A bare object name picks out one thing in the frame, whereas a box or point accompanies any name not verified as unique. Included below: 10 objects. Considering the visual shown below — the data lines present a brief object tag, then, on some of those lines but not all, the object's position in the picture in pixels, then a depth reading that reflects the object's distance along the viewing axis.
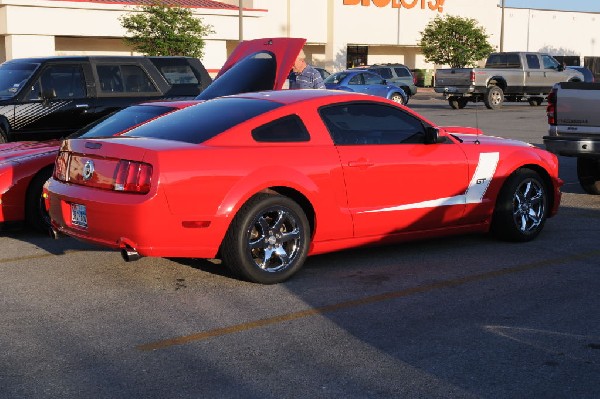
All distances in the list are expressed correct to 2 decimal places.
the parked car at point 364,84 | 32.31
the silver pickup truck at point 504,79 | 32.88
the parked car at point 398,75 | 39.22
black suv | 12.87
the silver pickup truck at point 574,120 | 10.91
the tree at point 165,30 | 39.75
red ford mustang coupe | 6.67
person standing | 11.53
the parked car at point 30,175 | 8.80
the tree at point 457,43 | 51.69
